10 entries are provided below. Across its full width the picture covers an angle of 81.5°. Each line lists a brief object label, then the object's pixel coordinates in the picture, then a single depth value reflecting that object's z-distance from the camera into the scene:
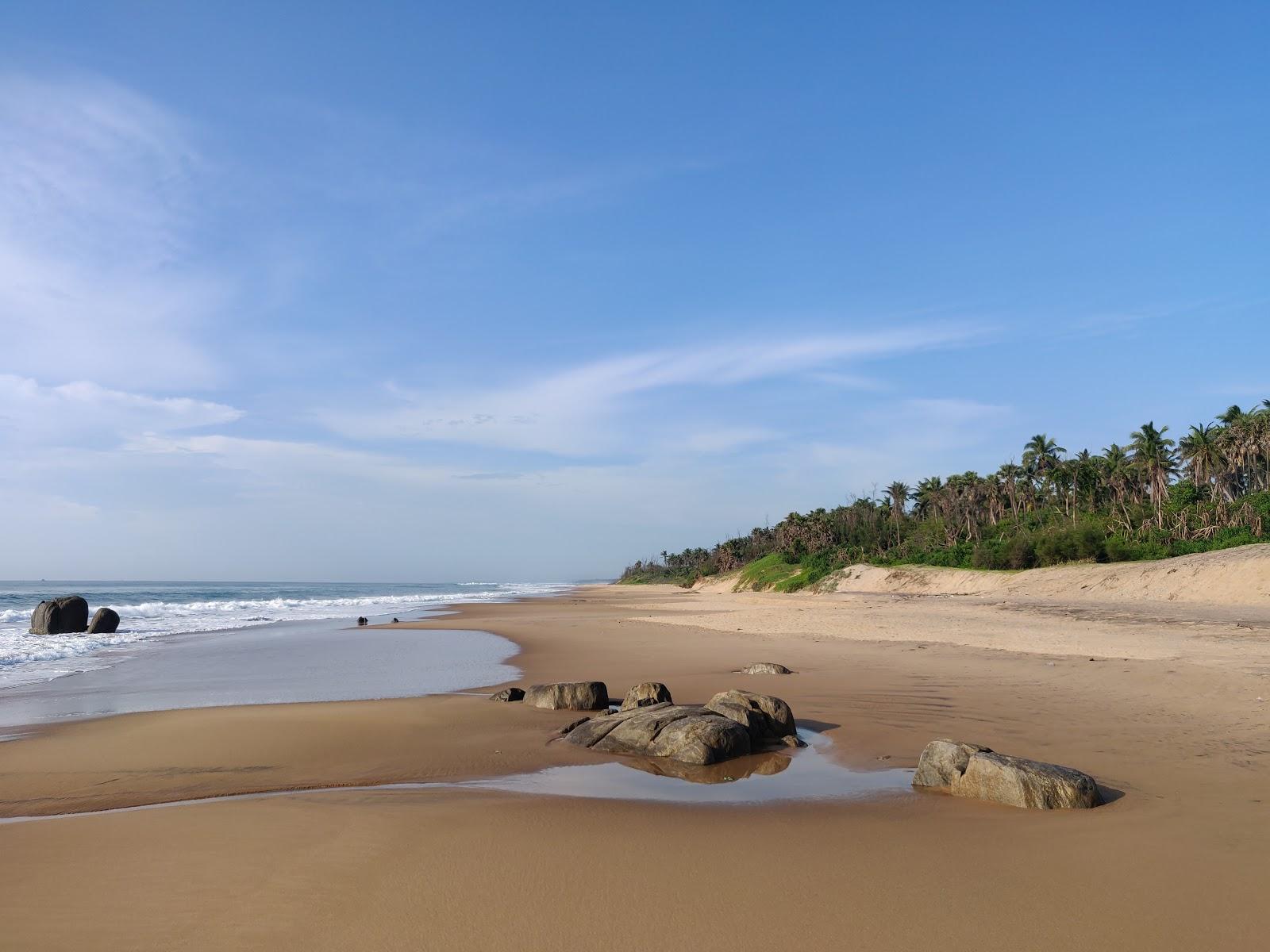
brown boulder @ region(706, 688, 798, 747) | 10.17
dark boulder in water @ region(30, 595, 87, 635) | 36.06
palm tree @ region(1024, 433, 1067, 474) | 79.88
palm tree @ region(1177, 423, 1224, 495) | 65.06
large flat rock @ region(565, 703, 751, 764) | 9.27
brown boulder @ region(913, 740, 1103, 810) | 6.96
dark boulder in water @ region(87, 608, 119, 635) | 35.94
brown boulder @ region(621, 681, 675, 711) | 11.84
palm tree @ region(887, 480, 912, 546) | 94.31
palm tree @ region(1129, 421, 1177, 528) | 65.94
